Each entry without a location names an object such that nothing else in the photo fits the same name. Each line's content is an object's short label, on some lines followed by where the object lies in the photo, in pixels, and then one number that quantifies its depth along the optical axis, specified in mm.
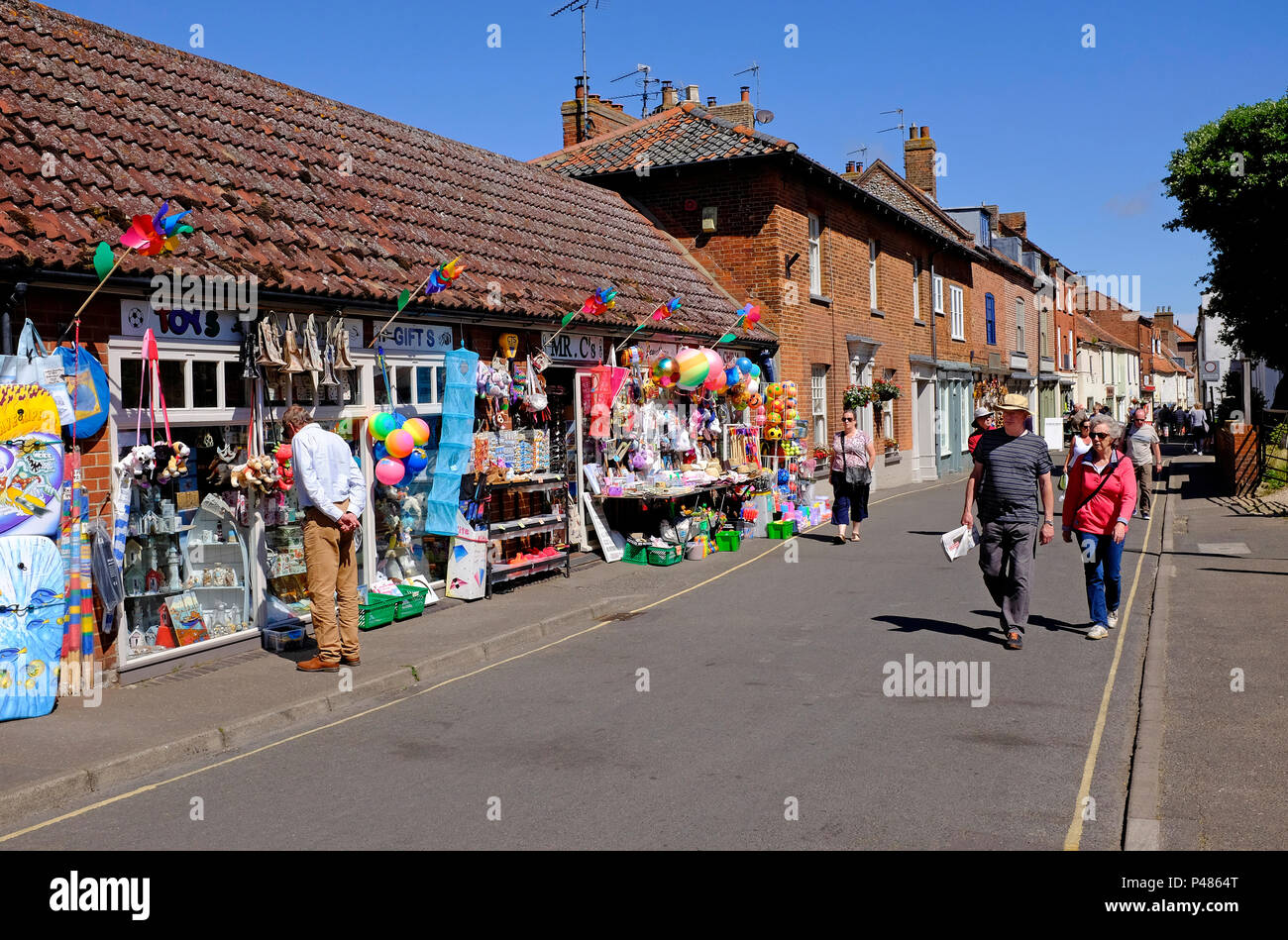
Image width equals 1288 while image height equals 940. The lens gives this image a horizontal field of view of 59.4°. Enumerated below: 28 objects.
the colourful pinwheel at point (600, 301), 13211
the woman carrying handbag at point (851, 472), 16172
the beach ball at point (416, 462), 10781
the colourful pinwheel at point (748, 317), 17891
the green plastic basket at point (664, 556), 14602
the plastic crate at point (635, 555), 14781
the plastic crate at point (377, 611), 10250
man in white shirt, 8531
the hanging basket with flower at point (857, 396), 23766
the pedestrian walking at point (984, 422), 15078
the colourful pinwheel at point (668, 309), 15703
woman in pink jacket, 9523
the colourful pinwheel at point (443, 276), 10508
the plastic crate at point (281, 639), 9367
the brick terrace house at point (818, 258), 20797
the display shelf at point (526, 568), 12078
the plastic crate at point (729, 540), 16031
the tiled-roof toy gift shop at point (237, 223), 8234
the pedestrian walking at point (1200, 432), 43156
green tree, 26641
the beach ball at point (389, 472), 10500
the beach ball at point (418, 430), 10648
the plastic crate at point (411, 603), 10742
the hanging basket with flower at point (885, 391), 25488
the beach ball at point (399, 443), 10430
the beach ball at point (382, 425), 10438
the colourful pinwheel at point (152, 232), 7348
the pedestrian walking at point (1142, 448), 18188
